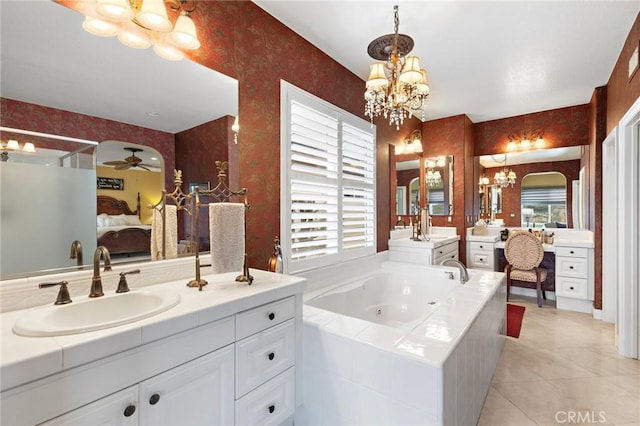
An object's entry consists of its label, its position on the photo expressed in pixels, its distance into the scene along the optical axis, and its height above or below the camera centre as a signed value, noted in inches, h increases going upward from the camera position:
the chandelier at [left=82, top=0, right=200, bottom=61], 50.4 +35.5
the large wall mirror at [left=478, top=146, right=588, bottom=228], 159.0 +13.3
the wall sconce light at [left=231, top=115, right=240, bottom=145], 73.5 +21.5
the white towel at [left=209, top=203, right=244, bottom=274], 58.1 -4.5
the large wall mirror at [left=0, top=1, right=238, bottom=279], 44.0 +22.2
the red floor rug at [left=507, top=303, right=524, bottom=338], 119.7 -48.8
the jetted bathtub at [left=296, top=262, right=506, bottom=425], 48.1 -28.8
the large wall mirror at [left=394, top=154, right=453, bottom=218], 166.1 +15.7
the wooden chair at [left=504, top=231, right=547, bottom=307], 145.2 -23.1
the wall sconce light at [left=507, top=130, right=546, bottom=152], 160.6 +39.7
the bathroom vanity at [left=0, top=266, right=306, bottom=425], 30.1 -19.5
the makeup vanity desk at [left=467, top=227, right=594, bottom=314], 136.8 -26.7
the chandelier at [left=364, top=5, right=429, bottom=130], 76.4 +33.9
